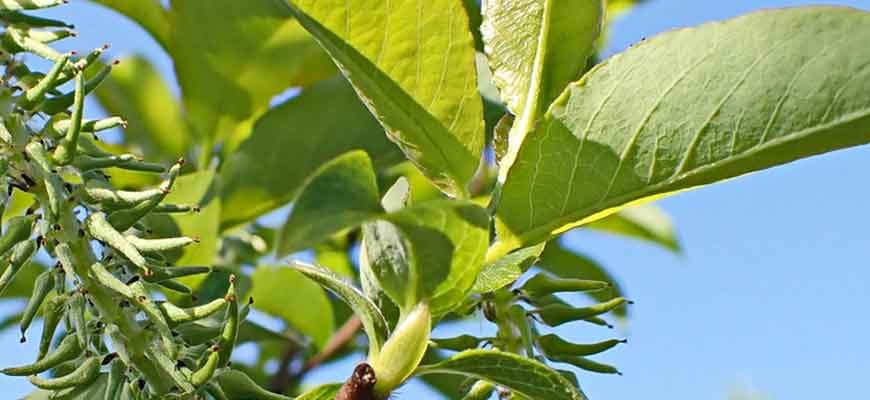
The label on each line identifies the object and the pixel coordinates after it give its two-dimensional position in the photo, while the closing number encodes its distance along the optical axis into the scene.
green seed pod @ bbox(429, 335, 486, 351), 0.27
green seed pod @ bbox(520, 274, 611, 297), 0.27
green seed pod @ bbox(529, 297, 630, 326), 0.27
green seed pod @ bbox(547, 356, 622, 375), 0.27
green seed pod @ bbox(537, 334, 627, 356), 0.27
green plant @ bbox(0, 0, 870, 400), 0.24
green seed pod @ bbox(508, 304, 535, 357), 0.27
